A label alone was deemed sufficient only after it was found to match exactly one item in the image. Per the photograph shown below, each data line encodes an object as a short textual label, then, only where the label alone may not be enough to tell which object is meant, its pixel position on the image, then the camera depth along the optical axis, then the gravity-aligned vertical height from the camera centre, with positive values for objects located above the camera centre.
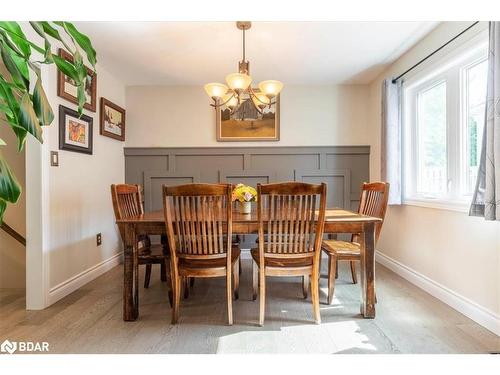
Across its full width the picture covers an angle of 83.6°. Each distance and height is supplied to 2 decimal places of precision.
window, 2.08 +0.47
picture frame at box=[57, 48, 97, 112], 2.38 +0.86
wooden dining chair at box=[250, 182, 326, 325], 1.73 -0.32
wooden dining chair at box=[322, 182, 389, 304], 2.16 -0.36
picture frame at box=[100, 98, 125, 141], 3.15 +0.75
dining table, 1.94 -0.41
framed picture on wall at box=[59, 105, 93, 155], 2.42 +0.48
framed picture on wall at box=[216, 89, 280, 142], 3.71 +0.74
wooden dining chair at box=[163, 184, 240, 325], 1.74 -0.33
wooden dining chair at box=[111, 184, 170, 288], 2.18 -0.27
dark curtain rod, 2.00 +1.11
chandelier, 2.15 +0.77
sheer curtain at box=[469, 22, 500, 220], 1.64 +0.29
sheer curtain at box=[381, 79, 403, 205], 2.89 +0.45
